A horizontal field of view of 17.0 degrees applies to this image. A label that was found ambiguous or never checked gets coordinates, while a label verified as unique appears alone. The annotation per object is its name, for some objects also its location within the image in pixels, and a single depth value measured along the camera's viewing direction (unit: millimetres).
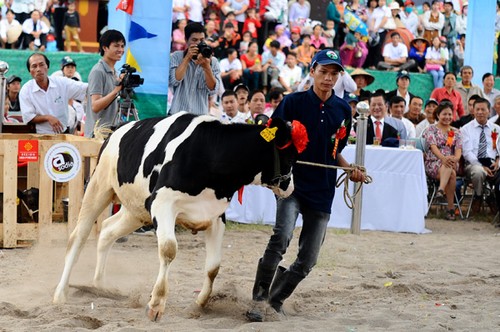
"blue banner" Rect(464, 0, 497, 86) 29558
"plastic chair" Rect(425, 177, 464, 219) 23908
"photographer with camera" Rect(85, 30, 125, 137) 17201
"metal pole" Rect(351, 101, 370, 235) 20121
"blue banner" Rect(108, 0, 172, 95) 19490
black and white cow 11125
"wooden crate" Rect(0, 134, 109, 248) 16540
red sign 16613
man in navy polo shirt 11682
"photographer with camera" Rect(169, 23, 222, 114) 18565
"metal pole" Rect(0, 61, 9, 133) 18301
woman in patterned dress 23673
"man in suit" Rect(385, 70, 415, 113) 29367
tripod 16936
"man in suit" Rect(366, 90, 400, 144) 23423
